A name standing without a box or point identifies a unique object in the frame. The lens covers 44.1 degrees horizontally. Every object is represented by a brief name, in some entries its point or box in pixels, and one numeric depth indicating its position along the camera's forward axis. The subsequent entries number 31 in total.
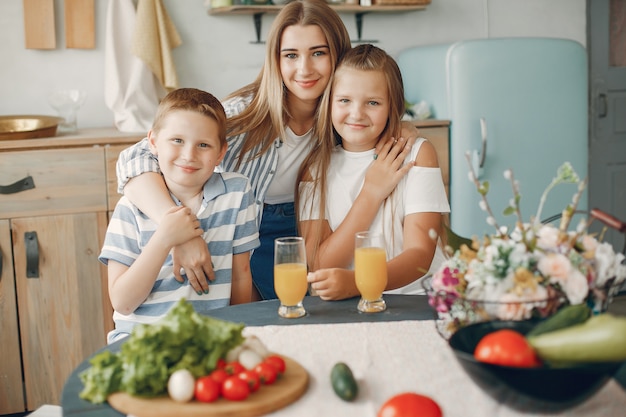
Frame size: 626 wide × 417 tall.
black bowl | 0.97
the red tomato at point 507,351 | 0.99
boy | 1.69
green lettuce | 1.07
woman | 2.17
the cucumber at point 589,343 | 0.95
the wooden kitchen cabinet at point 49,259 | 2.81
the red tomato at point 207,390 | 1.07
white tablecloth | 1.08
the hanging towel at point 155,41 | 3.25
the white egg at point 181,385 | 1.06
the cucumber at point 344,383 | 1.10
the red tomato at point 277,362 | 1.15
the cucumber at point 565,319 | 1.04
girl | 2.01
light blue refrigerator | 3.26
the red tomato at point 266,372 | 1.11
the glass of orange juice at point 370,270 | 1.50
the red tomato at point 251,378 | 1.08
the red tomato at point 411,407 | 1.02
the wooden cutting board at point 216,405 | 1.05
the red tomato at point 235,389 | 1.07
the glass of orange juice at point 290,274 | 1.49
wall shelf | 3.37
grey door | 4.12
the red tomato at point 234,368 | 1.10
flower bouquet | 1.15
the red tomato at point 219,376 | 1.08
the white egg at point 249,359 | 1.12
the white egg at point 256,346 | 1.16
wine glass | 3.22
